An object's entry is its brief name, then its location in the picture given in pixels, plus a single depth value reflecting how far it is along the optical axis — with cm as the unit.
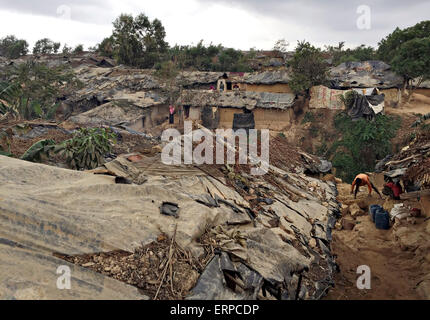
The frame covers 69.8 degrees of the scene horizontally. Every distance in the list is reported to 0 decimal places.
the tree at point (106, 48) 3776
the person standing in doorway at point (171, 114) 2225
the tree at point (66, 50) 4086
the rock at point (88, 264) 324
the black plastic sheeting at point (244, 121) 2088
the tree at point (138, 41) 3209
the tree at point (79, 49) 4372
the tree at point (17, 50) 4175
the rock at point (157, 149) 705
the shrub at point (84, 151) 675
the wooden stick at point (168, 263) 320
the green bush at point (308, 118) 2050
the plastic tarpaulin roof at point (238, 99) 2045
